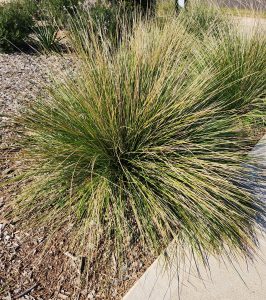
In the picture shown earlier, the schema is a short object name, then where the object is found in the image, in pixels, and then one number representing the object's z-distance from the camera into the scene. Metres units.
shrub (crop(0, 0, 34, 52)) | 4.13
